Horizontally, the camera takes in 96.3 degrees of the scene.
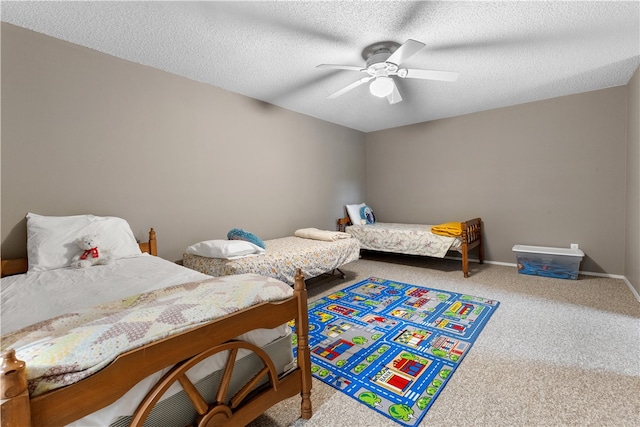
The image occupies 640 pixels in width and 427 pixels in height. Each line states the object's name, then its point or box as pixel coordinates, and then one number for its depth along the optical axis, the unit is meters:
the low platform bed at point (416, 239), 3.80
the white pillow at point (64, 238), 2.01
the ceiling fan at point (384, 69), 2.34
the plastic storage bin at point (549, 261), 3.47
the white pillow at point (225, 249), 2.54
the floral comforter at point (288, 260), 2.52
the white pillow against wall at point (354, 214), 4.99
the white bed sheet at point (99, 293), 0.91
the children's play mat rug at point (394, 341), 1.62
